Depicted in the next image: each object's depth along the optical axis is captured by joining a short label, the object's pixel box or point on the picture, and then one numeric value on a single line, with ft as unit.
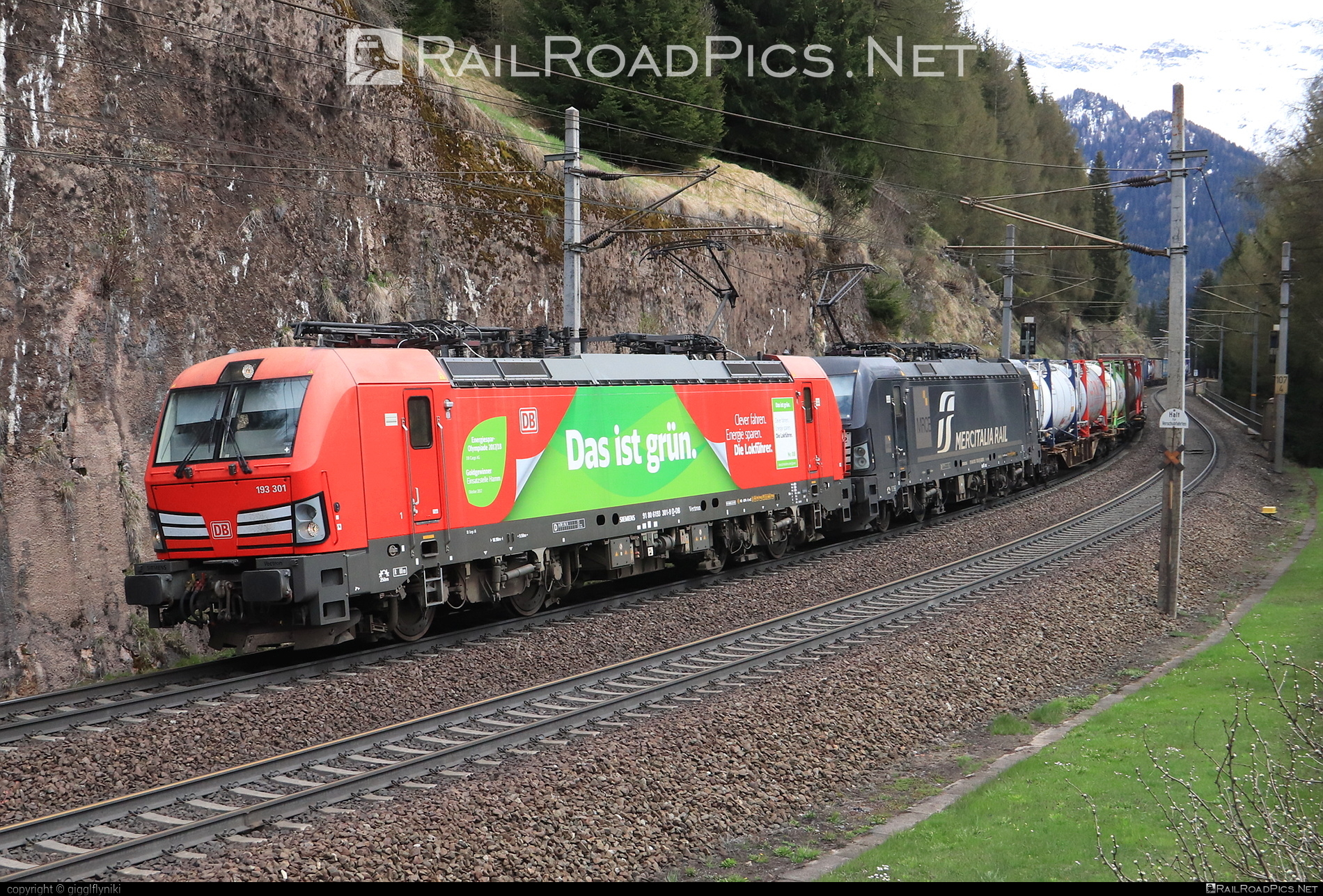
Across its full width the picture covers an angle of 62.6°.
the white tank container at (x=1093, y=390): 124.16
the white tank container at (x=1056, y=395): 108.68
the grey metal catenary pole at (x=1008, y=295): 117.59
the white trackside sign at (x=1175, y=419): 52.21
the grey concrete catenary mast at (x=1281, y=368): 118.62
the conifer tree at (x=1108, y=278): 338.95
